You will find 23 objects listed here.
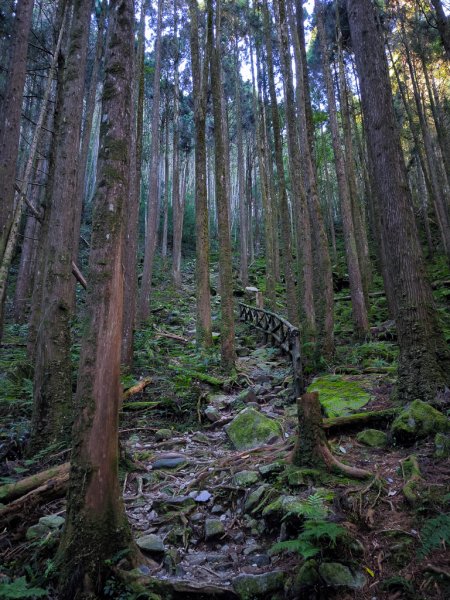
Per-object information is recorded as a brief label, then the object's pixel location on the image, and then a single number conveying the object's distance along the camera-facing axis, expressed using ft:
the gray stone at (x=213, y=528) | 11.43
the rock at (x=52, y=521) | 11.27
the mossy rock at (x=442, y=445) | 11.65
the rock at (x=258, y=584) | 8.37
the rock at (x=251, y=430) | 17.26
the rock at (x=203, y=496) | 13.38
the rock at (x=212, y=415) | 22.00
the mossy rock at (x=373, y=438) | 13.99
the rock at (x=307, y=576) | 8.07
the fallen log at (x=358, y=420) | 15.31
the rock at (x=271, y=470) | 13.13
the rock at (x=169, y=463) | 16.51
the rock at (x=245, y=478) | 13.32
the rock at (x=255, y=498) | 12.14
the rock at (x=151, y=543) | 10.57
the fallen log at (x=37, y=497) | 11.73
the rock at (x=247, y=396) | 24.29
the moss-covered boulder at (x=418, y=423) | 13.16
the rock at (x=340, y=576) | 7.91
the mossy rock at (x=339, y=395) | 16.88
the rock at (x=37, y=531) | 10.85
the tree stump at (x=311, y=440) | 12.34
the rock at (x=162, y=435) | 20.10
